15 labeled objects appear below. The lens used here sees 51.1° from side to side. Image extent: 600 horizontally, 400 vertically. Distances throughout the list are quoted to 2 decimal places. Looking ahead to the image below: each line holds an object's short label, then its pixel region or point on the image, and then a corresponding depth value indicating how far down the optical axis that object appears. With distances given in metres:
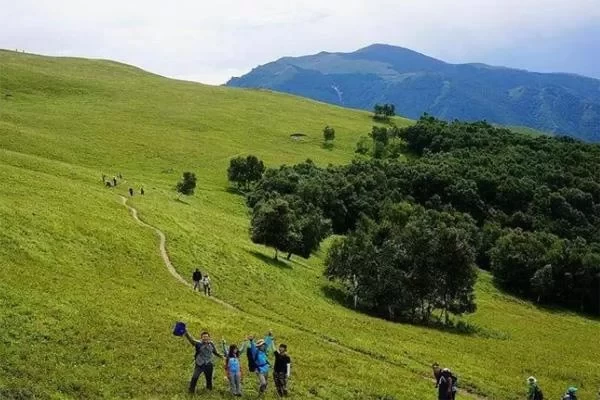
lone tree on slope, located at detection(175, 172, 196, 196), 111.50
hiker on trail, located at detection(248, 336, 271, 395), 28.70
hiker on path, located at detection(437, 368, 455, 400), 29.91
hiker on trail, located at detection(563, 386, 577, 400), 34.14
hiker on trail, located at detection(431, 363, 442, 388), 30.99
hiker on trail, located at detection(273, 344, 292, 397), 28.86
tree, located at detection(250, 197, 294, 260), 80.44
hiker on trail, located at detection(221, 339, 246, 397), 27.48
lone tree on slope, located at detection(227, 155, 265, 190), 137.38
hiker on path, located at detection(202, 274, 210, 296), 52.47
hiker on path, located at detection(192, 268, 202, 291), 52.22
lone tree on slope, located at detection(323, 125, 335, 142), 191.38
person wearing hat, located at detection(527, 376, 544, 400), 34.84
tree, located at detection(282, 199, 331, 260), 83.69
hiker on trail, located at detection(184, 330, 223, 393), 26.94
